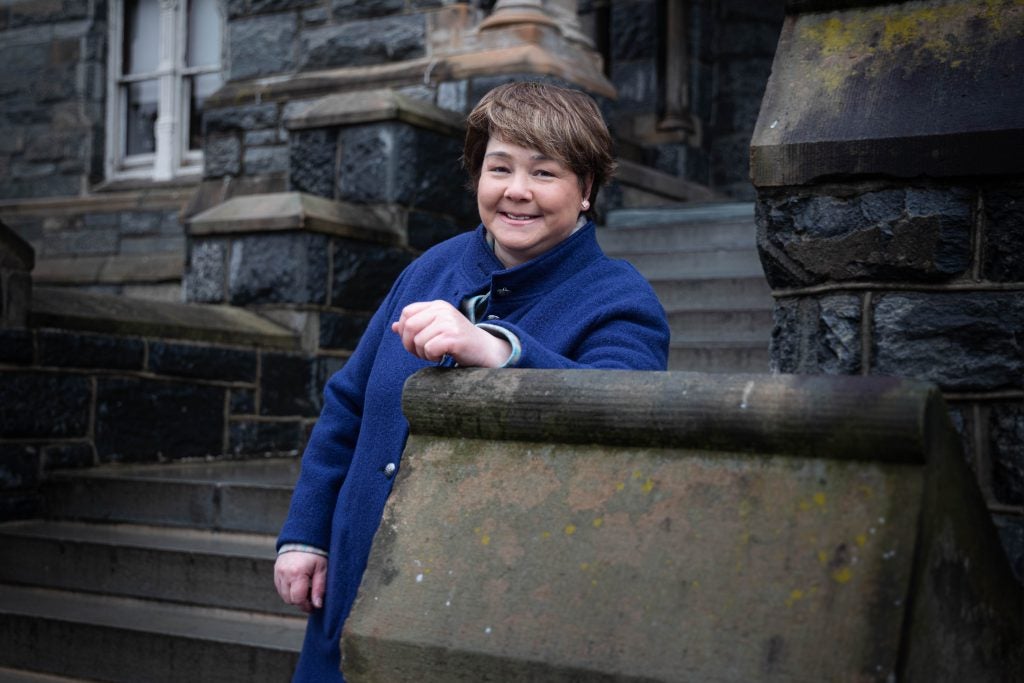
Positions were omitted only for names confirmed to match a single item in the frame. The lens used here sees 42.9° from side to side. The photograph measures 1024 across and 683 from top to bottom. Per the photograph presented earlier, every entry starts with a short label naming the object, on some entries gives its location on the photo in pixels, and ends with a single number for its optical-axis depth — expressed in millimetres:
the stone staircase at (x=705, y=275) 5324
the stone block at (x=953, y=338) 2619
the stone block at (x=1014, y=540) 2586
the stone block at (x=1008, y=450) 2619
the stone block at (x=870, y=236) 2662
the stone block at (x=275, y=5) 8172
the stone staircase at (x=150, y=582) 3912
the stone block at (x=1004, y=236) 2617
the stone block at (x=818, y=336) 2748
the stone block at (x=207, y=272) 6539
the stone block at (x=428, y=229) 6672
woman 1966
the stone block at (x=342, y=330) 6383
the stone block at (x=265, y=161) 8156
